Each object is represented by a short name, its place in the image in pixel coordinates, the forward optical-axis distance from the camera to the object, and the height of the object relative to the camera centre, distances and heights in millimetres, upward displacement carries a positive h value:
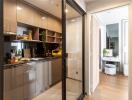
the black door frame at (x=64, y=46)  1517 +51
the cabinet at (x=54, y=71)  2694 -729
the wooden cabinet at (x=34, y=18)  2073 +935
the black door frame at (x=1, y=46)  741 +27
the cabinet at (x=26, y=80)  1579 -720
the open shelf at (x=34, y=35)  2233 +476
